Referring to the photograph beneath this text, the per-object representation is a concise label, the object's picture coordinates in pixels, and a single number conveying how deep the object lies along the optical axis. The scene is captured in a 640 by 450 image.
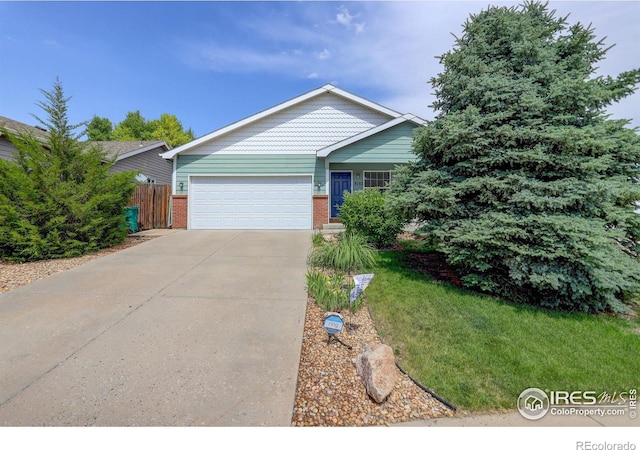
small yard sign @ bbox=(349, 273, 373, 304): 3.61
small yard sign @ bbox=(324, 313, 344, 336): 2.81
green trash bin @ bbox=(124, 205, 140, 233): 10.51
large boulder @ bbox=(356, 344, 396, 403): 2.20
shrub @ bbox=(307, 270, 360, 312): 3.87
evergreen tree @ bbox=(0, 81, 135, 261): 6.02
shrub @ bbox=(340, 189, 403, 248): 7.20
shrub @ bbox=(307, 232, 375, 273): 5.46
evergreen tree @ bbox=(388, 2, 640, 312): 3.60
